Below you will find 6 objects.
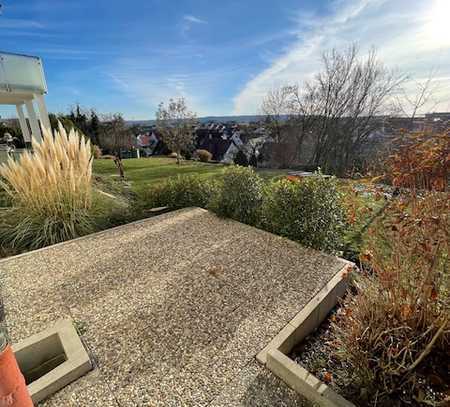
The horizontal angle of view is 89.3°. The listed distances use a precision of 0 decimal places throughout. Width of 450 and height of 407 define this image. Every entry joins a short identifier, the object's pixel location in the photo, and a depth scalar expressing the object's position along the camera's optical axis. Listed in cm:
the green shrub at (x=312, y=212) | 342
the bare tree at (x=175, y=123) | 1492
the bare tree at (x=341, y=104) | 1266
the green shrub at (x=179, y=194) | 527
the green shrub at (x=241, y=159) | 1955
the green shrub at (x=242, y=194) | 439
